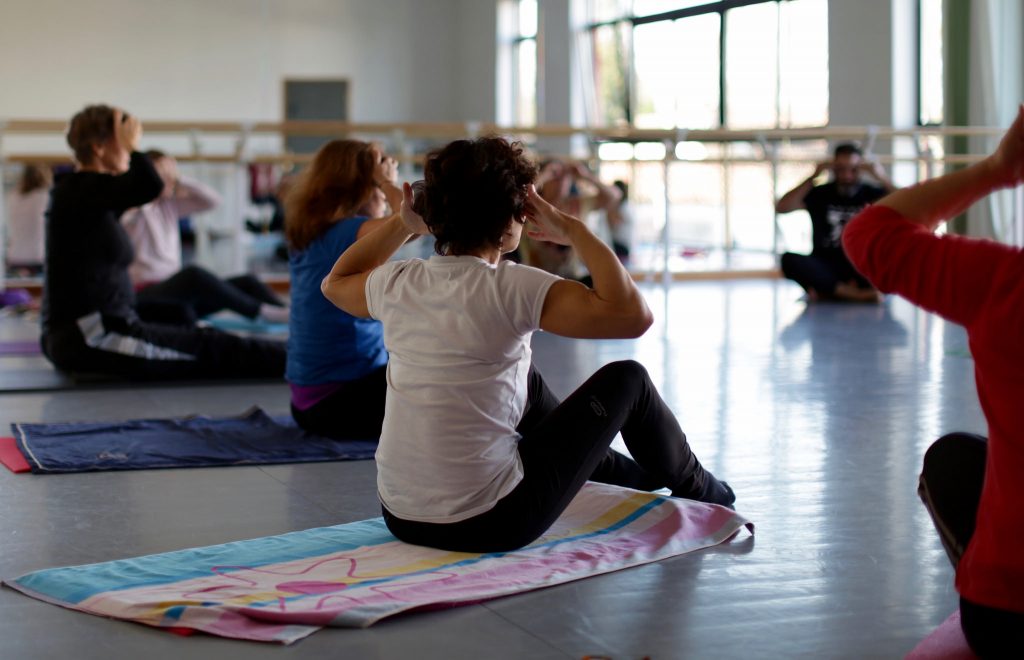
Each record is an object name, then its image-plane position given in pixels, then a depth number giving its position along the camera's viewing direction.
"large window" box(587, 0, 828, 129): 10.23
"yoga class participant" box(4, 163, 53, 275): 7.90
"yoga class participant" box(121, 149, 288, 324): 5.37
